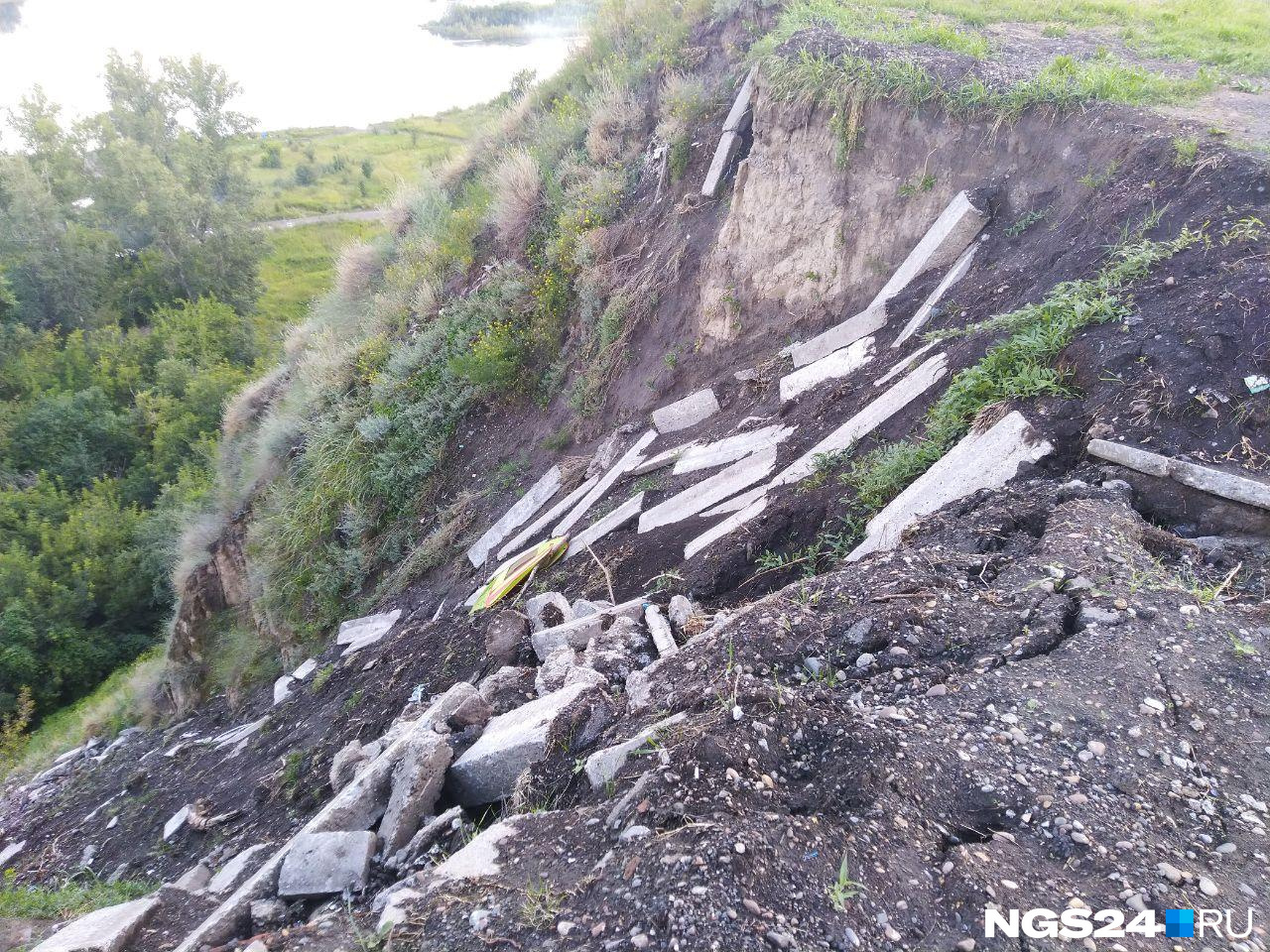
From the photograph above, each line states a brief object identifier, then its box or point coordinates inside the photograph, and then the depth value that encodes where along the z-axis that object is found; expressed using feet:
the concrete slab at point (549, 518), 24.03
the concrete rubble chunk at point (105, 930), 11.30
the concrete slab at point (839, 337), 20.01
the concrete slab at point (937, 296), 18.37
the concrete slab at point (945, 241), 19.08
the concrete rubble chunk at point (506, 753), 11.78
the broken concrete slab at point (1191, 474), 10.81
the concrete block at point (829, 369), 19.25
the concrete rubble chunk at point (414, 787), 12.07
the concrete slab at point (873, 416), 15.99
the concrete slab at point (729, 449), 19.04
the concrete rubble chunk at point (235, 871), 14.16
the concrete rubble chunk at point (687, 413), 23.38
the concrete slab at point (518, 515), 25.66
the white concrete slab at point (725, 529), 16.56
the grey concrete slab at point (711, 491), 18.35
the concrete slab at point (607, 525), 20.58
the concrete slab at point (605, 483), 22.81
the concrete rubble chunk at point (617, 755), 9.84
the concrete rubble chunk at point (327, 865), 11.52
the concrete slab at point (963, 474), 12.96
